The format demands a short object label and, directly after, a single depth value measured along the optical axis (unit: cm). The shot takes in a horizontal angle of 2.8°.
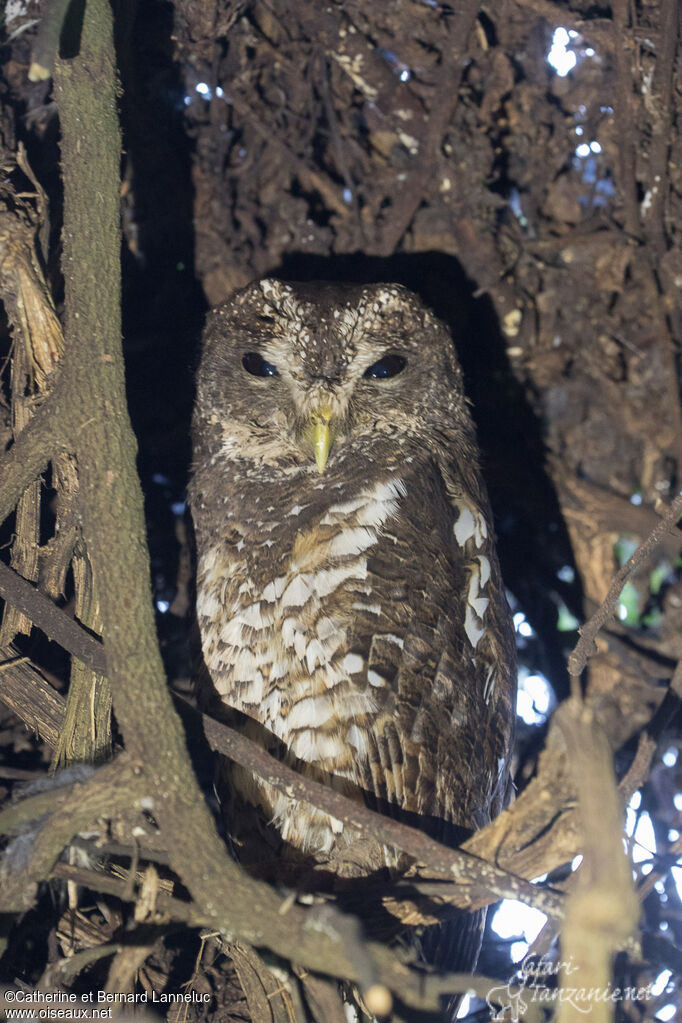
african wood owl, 556
